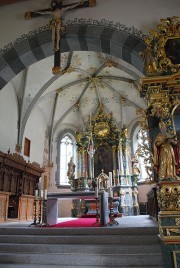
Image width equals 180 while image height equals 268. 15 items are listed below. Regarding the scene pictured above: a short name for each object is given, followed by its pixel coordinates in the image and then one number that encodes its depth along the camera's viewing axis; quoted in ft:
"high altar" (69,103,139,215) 43.83
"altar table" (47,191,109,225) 19.76
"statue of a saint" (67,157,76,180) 44.50
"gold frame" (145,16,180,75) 15.60
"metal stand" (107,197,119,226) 18.94
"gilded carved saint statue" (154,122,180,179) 12.99
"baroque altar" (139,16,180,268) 12.15
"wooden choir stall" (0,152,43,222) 28.94
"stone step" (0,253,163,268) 12.39
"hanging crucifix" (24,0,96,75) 21.35
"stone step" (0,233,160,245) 14.52
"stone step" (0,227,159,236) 15.55
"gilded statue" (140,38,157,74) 15.60
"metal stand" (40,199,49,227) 20.66
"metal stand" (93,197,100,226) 19.62
